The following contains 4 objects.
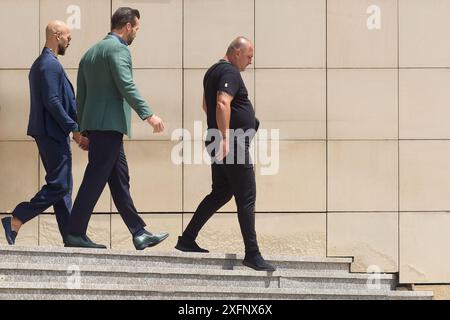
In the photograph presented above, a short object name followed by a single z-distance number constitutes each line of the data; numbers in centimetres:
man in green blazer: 1816
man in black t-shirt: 1787
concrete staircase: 1691
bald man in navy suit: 1859
